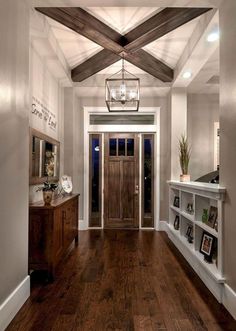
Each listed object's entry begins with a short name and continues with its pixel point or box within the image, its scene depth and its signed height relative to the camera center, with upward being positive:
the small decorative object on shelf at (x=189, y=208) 4.54 -0.66
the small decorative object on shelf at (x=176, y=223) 5.32 -1.04
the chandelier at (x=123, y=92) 4.22 +1.14
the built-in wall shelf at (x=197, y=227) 2.91 -0.84
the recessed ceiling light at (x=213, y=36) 3.64 +1.72
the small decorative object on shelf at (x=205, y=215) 3.71 -0.63
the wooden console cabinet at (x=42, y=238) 3.38 -0.84
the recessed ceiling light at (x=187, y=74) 5.03 +1.69
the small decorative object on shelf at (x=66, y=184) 5.02 -0.30
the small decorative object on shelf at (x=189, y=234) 4.31 -1.04
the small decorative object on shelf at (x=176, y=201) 5.45 -0.65
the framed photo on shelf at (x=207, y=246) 3.34 -0.95
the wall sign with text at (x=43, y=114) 4.23 +0.88
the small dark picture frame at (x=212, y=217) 3.40 -0.59
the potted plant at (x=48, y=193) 3.58 -0.33
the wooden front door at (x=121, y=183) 6.57 -0.36
